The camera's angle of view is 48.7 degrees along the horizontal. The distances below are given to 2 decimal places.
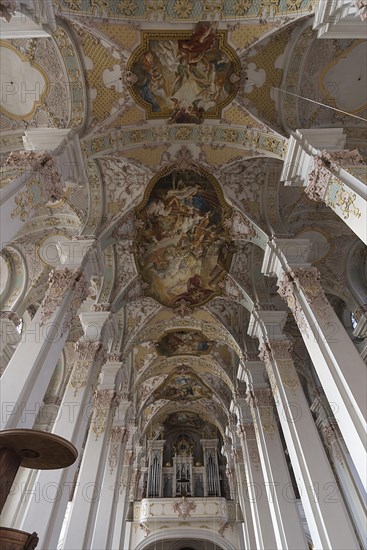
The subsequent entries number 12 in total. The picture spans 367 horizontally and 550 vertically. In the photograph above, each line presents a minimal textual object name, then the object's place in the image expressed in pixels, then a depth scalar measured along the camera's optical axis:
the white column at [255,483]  12.89
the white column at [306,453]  6.89
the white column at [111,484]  12.53
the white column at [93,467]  9.65
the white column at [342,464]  12.62
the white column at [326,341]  6.04
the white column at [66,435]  7.29
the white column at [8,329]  12.12
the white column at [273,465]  9.11
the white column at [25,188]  6.52
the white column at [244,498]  16.72
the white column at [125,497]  16.84
